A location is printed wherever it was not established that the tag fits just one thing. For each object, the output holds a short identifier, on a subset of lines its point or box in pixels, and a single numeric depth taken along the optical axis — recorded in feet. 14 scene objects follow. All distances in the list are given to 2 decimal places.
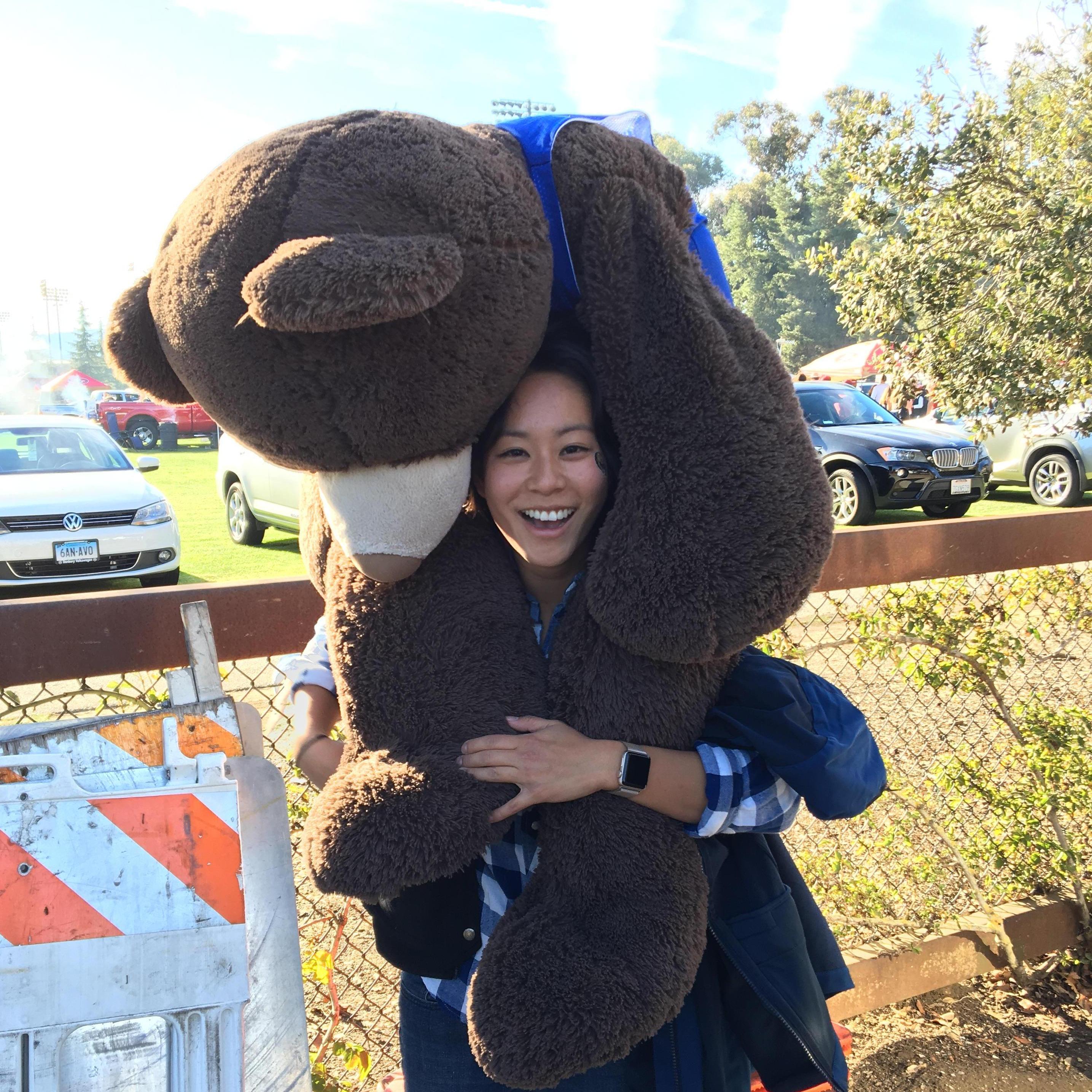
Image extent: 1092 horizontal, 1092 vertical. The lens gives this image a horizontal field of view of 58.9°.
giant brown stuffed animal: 3.79
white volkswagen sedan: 27.78
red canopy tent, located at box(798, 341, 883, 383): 102.83
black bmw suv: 39.58
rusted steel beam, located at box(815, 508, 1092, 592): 8.50
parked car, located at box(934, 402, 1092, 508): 43.16
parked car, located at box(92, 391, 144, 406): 97.99
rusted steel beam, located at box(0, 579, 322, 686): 5.64
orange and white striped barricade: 4.20
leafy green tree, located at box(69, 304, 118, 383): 225.76
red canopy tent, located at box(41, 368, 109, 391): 139.67
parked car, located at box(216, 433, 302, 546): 33.17
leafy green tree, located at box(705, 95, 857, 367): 180.34
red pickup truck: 99.09
